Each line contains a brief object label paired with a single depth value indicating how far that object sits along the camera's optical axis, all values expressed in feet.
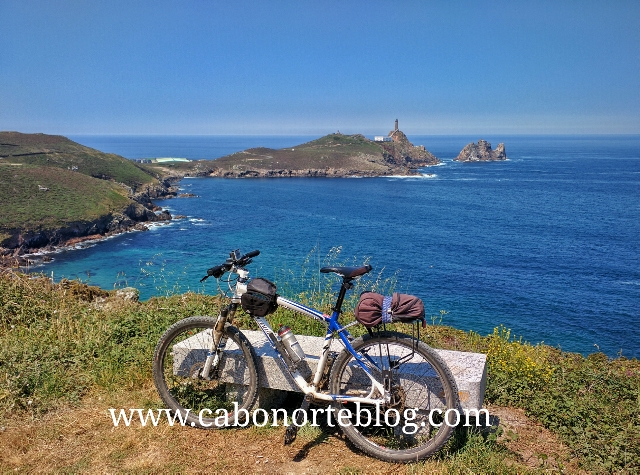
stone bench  13.70
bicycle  13.24
